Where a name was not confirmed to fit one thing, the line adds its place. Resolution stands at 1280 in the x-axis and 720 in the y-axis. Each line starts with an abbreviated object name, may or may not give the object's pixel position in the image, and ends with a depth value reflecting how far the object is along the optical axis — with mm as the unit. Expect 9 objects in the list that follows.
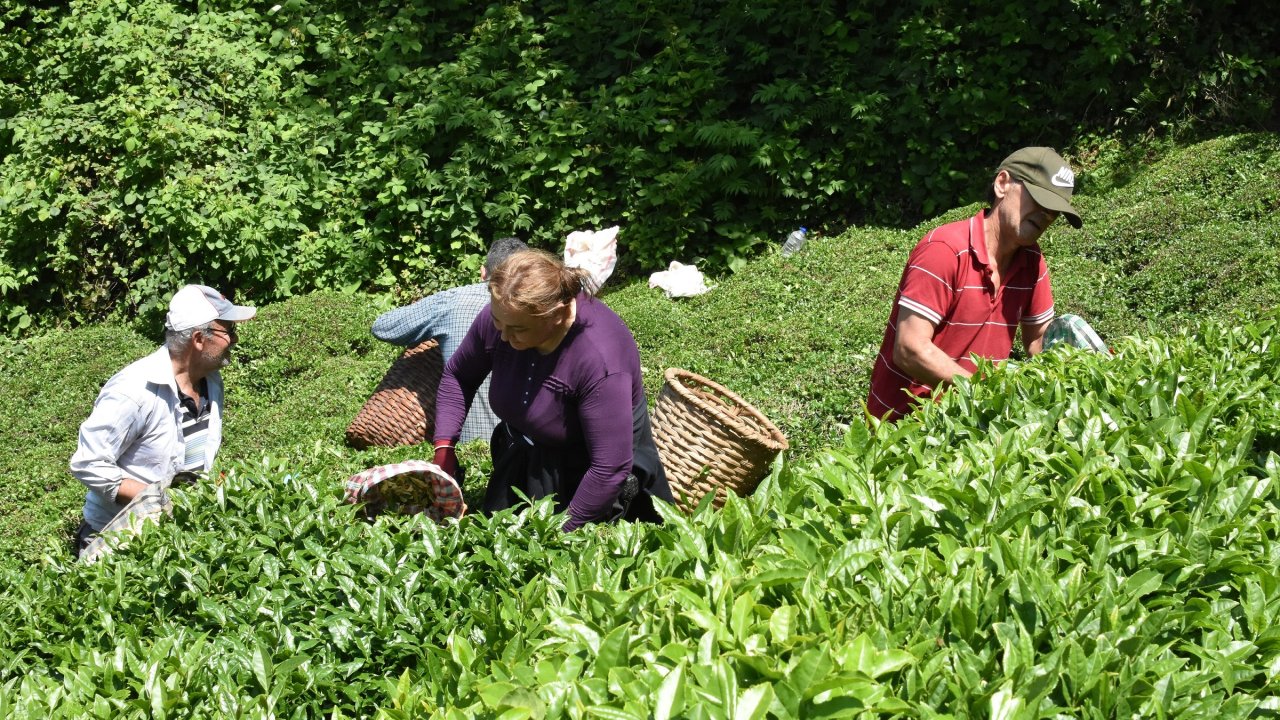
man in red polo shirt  3791
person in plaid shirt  6057
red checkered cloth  3832
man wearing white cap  4258
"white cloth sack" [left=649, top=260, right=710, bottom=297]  9078
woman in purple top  3607
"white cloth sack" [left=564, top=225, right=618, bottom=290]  8164
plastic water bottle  9398
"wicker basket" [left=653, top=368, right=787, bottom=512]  4723
